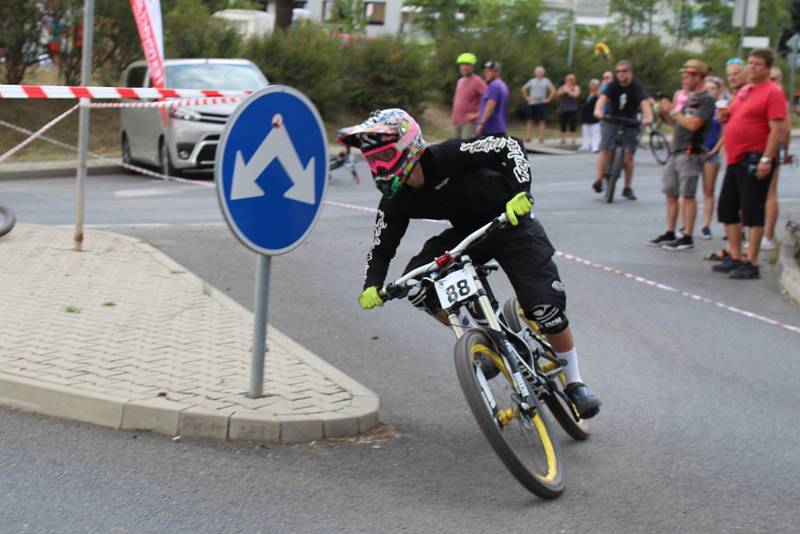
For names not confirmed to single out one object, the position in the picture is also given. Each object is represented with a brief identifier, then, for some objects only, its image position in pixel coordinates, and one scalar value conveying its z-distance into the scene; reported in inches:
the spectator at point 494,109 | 713.0
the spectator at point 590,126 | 1097.6
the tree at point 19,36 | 940.3
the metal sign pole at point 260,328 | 238.4
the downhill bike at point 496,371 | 196.1
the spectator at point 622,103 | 652.7
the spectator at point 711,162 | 519.5
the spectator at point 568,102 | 1206.9
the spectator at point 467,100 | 753.6
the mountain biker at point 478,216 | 222.1
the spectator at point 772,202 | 472.3
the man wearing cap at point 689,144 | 499.2
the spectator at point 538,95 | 1151.0
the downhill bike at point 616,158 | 655.1
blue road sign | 223.9
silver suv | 759.7
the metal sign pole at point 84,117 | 399.9
